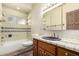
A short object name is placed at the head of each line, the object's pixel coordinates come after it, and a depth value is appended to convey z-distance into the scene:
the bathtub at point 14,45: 1.60
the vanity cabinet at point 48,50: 1.03
